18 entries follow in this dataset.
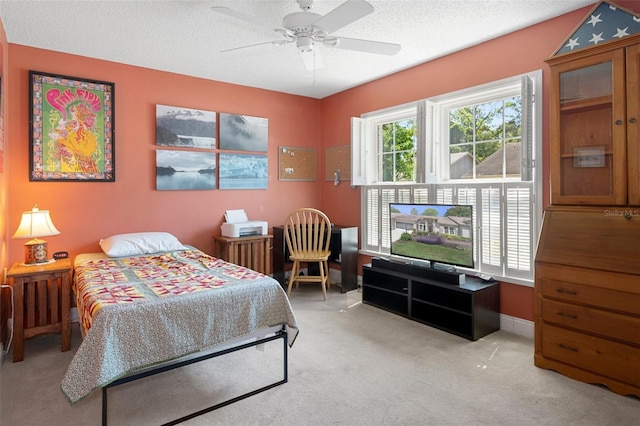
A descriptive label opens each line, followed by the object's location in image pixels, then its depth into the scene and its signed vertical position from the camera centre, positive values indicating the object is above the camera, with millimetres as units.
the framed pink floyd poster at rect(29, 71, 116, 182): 3369 +788
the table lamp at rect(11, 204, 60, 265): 2953 -146
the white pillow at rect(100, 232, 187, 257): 3359 -289
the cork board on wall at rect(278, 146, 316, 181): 4996 +656
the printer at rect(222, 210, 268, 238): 4211 -157
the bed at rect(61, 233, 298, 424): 1773 -571
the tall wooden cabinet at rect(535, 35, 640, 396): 2205 -105
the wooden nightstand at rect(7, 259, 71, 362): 2713 -701
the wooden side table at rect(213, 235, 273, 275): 4148 -442
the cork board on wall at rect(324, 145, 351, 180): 4863 +658
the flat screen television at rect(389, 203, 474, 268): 3256 -205
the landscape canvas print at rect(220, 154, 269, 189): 4492 +499
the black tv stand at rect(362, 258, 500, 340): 3070 -793
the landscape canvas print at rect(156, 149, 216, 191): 4051 +472
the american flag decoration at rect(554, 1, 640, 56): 2346 +1176
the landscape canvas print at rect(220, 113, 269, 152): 4465 +972
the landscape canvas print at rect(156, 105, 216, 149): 4039 +946
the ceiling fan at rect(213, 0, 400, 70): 2180 +1184
